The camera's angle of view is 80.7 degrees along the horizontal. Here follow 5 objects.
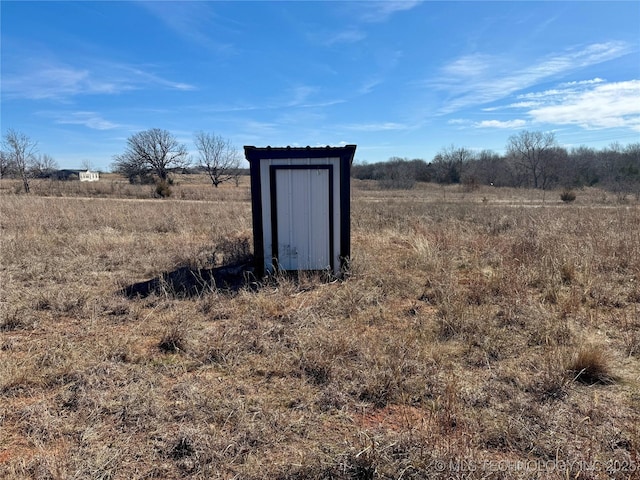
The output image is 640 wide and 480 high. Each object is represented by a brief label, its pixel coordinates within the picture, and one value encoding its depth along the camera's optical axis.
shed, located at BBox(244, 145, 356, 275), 6.02
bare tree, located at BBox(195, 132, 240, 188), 50.56
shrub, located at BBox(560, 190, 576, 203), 20.88
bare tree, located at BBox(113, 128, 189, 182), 45.47
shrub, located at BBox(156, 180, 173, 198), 26.03
